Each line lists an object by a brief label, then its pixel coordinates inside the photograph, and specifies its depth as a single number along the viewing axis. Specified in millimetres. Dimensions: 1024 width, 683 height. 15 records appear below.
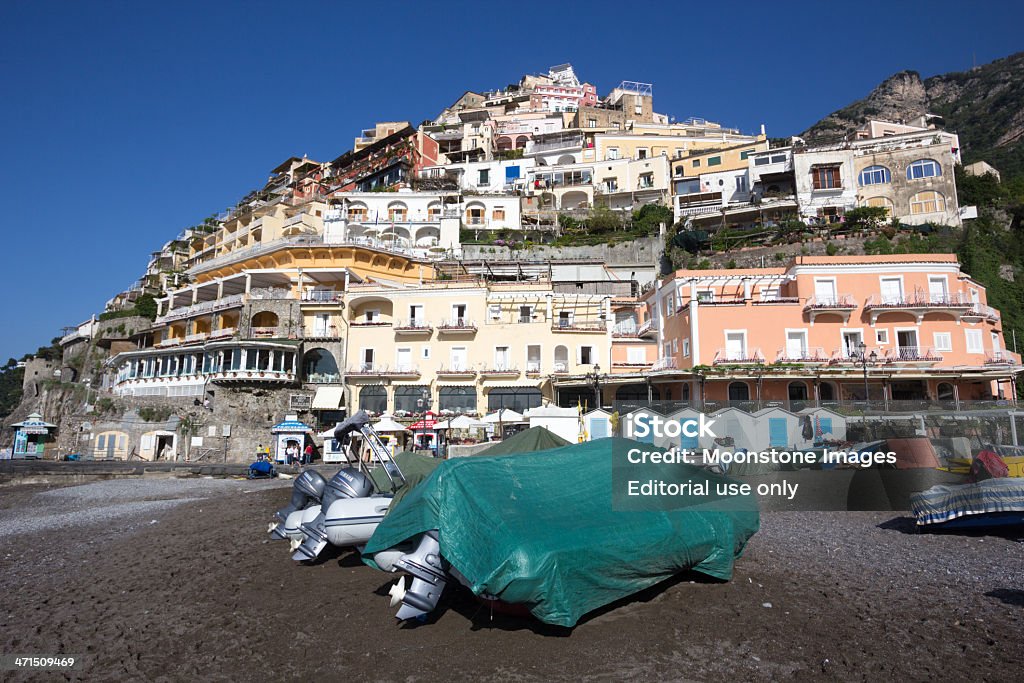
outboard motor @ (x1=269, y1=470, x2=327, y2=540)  11445
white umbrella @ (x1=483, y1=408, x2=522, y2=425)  29234
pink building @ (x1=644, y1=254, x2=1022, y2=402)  28672
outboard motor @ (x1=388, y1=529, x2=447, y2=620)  7113
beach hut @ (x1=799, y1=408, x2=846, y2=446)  14227
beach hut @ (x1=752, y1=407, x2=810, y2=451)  14727
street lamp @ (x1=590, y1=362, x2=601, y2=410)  29156
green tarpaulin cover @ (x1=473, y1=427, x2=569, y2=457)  12133
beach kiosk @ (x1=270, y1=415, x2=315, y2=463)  32844
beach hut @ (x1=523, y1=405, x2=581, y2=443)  24641
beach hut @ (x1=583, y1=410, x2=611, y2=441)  22609
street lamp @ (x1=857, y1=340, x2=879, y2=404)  27417
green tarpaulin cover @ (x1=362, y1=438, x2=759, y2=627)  6430
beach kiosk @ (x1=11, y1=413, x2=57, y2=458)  39844
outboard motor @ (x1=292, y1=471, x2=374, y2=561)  10078
